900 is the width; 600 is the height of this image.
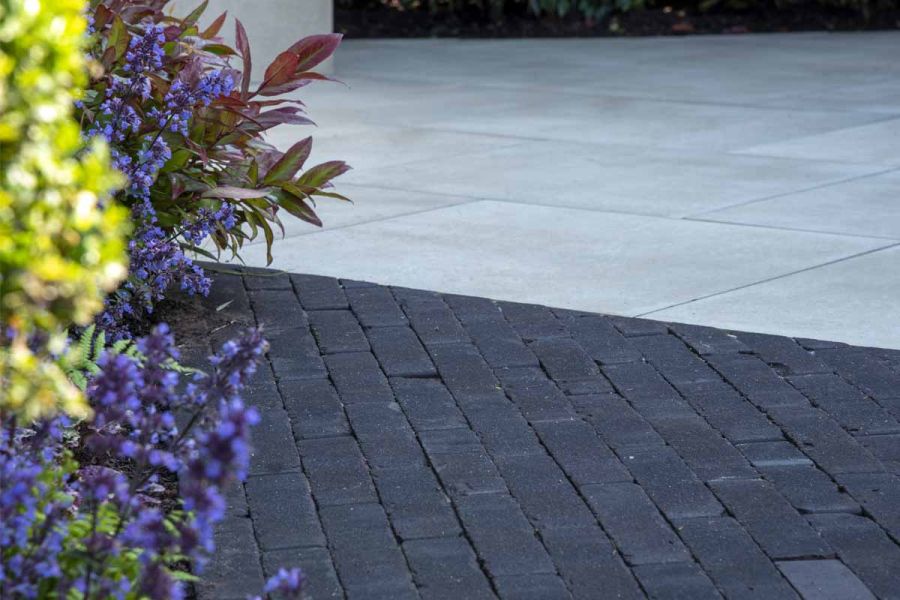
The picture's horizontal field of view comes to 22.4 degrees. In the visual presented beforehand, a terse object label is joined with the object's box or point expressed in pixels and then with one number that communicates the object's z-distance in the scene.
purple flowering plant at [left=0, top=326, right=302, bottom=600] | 3.61
